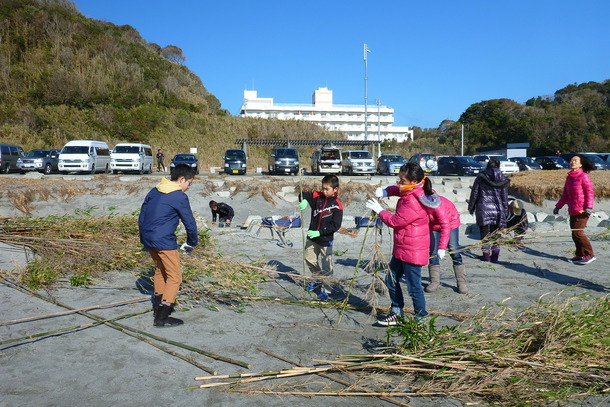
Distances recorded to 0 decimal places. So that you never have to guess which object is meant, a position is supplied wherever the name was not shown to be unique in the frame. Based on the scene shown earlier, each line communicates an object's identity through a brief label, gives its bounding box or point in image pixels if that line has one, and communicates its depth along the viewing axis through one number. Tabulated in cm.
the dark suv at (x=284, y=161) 2889
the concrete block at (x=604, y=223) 1193
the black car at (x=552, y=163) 3216
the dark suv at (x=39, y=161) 2856
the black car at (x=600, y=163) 2977
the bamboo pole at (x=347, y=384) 351
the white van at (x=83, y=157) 2592
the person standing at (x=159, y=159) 3388
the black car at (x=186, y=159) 3029
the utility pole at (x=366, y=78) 4731
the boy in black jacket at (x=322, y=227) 626
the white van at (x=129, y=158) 2736
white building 8025
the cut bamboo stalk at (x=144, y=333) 415
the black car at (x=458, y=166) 2750
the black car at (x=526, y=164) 3289
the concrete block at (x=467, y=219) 1432
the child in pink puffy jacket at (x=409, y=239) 498
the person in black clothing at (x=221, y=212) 1222
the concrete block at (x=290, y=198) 1887
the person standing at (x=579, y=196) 791
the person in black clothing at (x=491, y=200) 814
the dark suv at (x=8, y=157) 2669
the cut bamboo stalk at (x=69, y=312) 487
